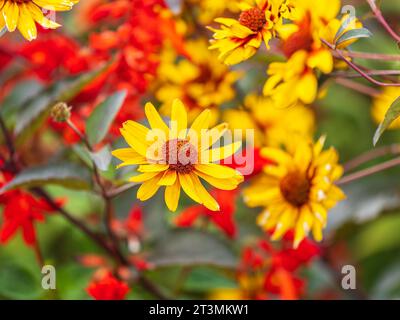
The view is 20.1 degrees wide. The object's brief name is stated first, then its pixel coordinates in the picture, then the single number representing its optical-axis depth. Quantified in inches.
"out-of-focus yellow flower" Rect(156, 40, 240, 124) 28.9
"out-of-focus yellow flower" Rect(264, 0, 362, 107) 22.8
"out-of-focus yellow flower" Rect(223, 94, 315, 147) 30.2
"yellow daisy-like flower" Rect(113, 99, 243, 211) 21.3
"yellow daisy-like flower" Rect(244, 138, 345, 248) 24.5
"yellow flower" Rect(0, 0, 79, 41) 21.9
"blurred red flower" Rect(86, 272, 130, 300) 24.5
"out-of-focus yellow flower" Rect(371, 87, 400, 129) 29.1
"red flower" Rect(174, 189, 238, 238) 29.6
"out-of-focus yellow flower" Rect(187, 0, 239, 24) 25.9
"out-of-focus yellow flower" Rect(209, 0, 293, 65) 21.8
